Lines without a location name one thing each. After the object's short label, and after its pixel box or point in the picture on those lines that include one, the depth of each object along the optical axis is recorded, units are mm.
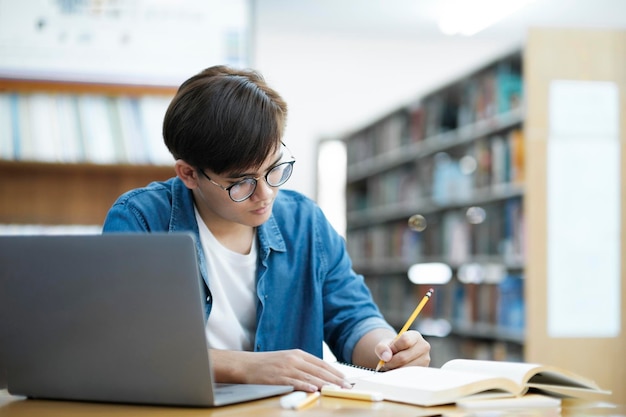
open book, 1077
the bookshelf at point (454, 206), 4387
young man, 1453
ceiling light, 6371
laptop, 1000
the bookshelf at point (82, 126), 2707
